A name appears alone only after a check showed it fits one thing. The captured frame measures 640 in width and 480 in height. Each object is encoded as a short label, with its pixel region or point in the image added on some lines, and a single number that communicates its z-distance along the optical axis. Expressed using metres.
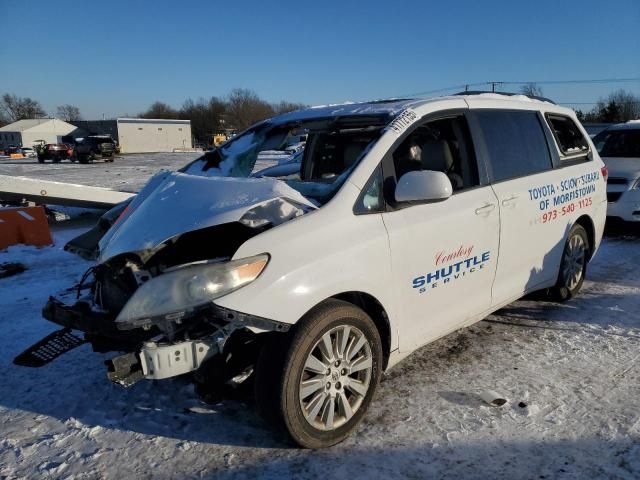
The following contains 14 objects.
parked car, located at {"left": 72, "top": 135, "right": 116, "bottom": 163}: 37.72
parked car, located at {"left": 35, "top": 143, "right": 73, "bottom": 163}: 38.69
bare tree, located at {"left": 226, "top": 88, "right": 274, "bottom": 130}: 94.62
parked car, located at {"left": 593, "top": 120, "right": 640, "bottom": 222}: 8.14
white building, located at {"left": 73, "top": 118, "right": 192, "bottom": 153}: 71.06
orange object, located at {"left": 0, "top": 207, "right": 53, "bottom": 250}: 7.76
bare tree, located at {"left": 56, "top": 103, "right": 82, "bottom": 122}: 120.00
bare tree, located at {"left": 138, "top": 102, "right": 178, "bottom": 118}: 105.50
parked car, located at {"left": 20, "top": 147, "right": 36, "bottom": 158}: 53.35
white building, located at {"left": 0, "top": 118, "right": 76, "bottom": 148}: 79.00
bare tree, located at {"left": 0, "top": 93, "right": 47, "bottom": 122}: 110.00
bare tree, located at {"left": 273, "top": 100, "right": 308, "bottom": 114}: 109.38
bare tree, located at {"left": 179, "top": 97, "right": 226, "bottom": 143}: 93.20
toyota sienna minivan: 2.65
